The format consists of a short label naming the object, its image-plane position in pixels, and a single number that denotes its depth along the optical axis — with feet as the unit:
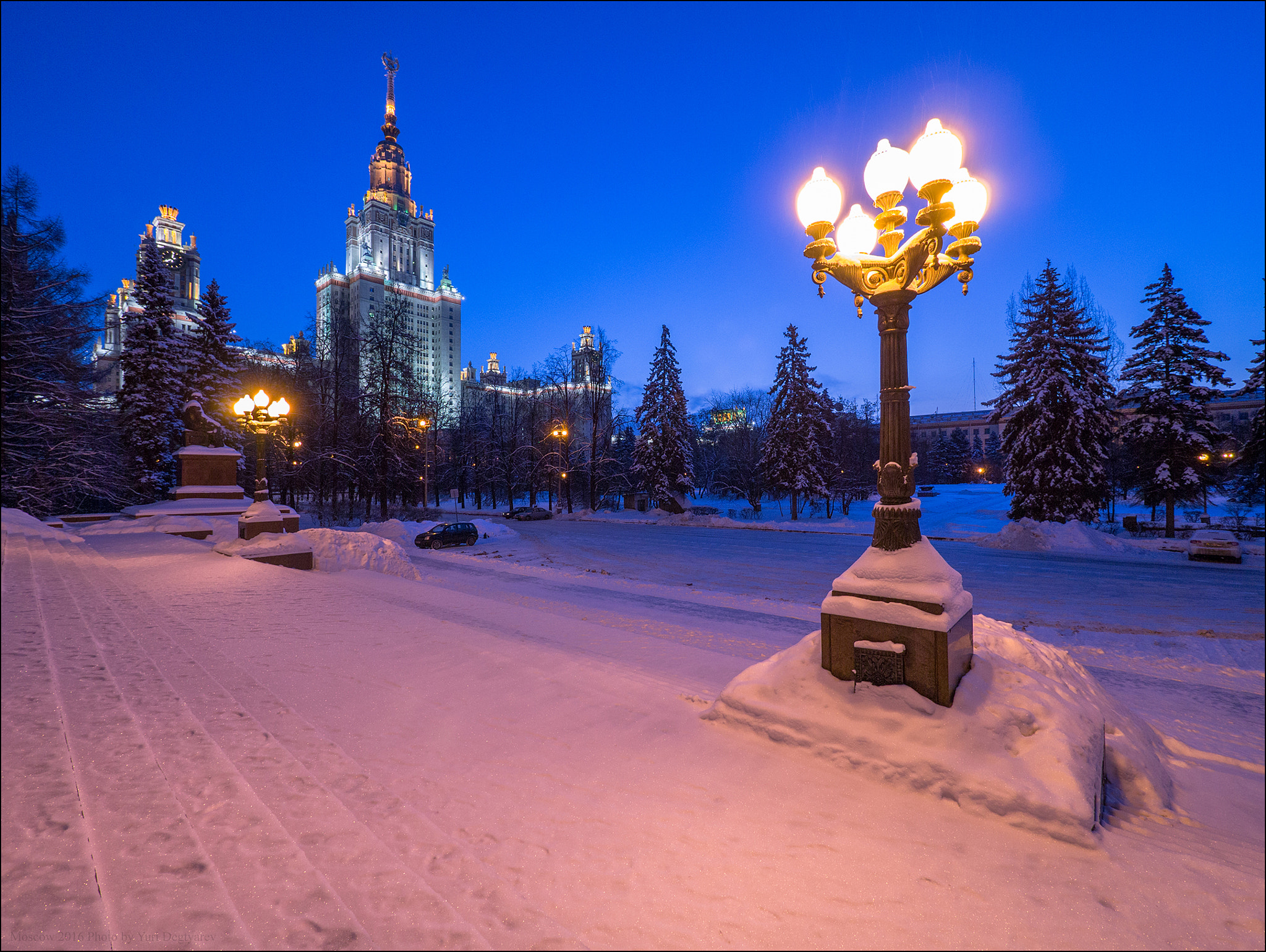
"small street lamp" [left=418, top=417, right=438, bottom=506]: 124.06
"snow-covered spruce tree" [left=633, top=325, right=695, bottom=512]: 114.73
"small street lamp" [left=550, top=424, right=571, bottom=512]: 115.03
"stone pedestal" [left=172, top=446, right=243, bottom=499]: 54.80
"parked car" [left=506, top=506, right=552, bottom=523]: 115.34
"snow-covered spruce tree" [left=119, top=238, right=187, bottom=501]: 72.23
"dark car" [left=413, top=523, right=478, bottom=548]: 66.39
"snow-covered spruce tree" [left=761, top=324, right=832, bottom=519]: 101.35
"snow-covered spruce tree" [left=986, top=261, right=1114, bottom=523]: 59.62
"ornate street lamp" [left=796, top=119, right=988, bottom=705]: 11.59
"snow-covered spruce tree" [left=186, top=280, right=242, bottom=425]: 79.92
